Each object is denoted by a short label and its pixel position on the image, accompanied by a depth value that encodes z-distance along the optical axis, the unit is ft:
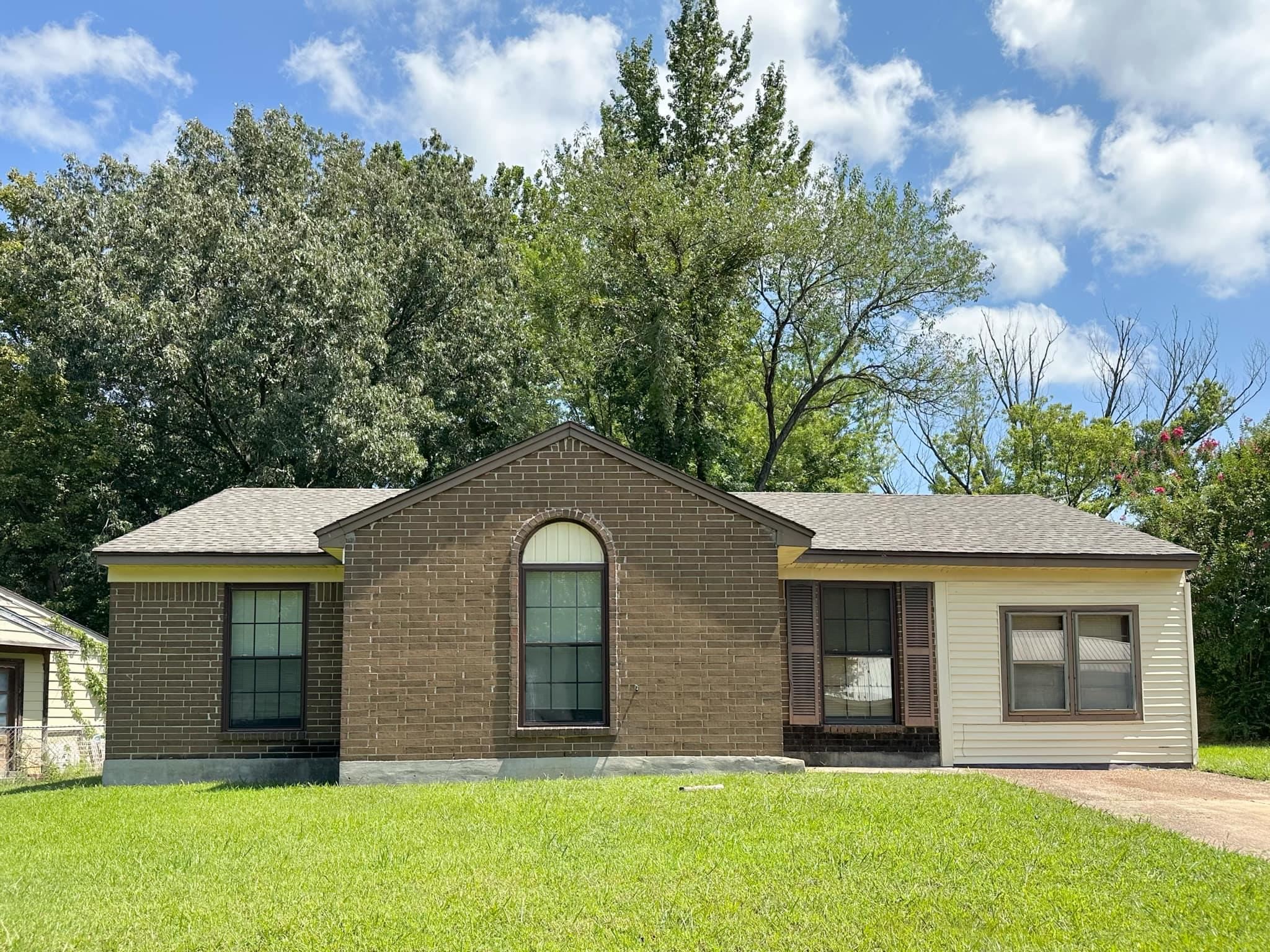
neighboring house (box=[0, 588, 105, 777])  63.57
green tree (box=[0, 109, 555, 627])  84.28
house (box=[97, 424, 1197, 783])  45.34
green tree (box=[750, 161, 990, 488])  98.78
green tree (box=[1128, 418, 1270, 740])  68.54
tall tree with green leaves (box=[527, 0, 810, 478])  97.45
